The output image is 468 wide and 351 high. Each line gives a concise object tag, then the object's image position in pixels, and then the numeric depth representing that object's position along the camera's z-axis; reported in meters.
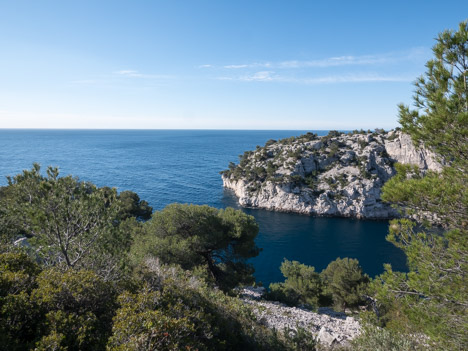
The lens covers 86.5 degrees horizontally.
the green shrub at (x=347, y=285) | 23.25
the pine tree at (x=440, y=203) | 6.94
